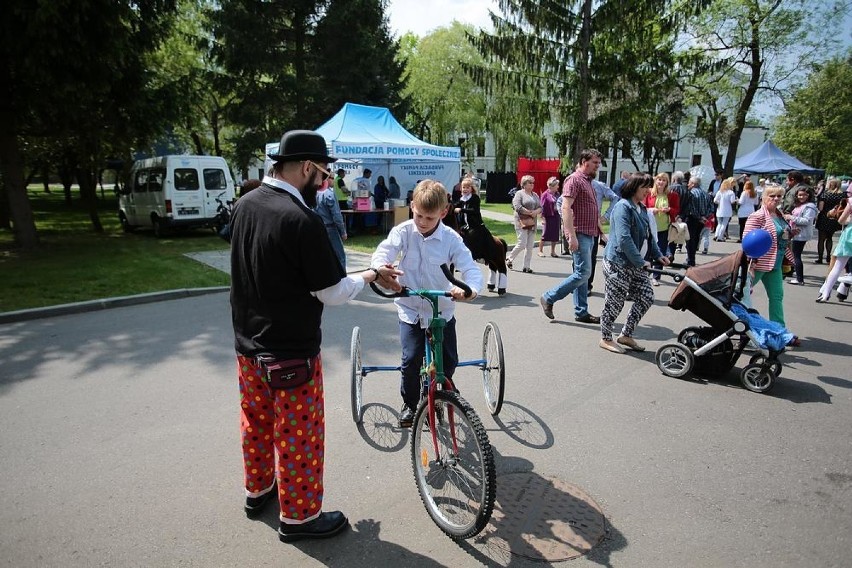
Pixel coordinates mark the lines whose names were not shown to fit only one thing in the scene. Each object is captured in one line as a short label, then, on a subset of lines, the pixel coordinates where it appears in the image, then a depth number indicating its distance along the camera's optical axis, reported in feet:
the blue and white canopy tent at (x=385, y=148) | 47.78
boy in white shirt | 11.04
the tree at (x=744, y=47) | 74.38
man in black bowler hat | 7.70
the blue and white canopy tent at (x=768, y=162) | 77.46
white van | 49.24
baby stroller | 15.21
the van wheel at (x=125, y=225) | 55.62
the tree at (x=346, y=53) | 67.26
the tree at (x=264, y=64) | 66.18
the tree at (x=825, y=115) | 101.96
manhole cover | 8.98
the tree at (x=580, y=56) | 58.80
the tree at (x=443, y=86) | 121.90
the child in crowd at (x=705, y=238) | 40.63
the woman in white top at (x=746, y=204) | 43.09
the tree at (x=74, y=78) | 30.91
